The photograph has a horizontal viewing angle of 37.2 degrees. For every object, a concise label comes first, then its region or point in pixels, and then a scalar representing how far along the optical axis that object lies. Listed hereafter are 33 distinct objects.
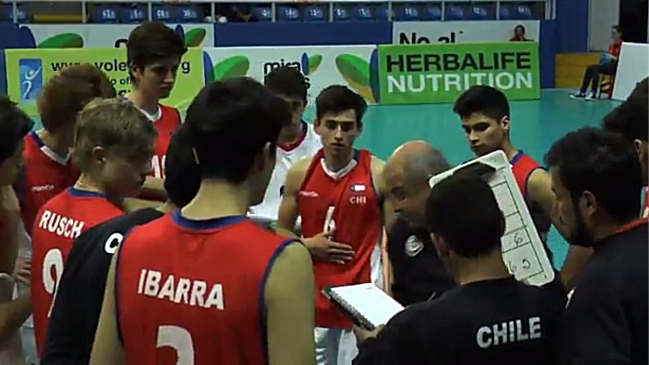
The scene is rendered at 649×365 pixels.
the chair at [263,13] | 23.47
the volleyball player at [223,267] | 2.18
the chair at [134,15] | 22.44
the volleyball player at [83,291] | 2.67
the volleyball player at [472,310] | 2.49
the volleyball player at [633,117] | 3.05
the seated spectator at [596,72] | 21.33
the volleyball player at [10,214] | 3.33
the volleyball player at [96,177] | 3.01
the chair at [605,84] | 21.51
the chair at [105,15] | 22.17
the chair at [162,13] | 22.50
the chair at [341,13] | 24.22
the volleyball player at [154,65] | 4.49
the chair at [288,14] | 23.66
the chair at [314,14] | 23.81
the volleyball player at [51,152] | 4.04
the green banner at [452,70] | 19.48
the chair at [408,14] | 24.72
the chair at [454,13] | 25.08
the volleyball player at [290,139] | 5.08
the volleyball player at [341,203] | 4.87
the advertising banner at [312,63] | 18.22
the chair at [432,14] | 24.91
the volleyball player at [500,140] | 4.46
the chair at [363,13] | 24.42
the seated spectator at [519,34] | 23.12
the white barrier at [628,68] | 18.44
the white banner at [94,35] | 19.81
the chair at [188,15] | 22.53
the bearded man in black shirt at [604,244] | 2.40
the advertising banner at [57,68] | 16.84
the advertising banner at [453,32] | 22.94
